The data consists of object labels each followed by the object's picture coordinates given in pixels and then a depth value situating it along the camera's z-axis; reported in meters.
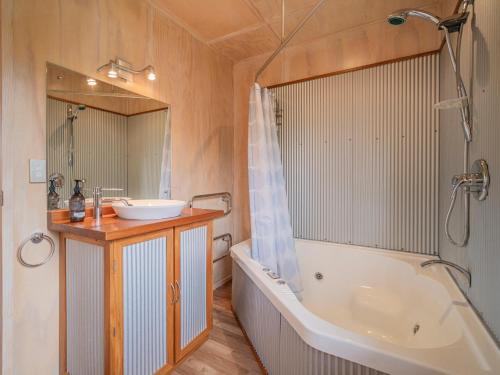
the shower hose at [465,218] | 1.21
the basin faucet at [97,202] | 1.41
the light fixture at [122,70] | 1.55
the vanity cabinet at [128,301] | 1.16
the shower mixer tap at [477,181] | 1.03
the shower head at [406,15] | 1.24
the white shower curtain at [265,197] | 1.95
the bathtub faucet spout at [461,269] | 1.19
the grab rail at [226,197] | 2.45
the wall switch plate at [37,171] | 1.23
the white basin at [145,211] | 1.37
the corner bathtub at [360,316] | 0.86
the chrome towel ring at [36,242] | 1.21
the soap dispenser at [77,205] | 1.32
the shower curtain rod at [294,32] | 1.34
